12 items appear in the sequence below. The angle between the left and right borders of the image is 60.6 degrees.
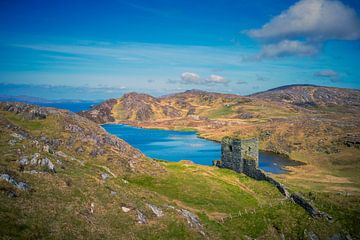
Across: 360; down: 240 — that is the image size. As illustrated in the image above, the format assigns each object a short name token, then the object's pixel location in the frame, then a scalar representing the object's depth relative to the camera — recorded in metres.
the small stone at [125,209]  26.53
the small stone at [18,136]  35.53
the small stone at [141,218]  26.03
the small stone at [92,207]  24.52
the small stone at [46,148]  35.68
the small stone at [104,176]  35.11
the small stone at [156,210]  28.44
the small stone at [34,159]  28.15
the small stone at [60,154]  37.49
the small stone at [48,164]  28.53
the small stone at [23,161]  27.22
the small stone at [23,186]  23.00
